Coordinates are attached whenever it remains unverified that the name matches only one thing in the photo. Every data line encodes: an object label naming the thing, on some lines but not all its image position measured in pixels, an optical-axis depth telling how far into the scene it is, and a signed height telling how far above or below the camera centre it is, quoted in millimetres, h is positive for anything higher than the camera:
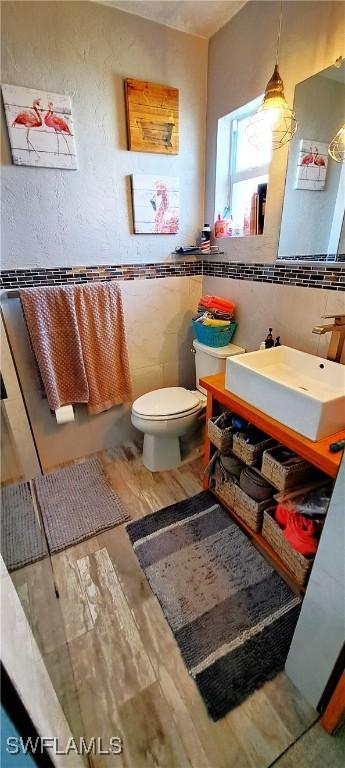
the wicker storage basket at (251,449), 1277 -811
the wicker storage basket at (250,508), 1316 -1088
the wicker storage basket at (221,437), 1430 -850
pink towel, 1576 -501
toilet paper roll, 1725 -878
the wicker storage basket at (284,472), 1136 -808
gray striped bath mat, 1025 -1312
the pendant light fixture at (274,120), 1234 +473
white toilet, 1726 -883
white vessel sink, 987 -522
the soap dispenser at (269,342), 1533 -470
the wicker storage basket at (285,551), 1105 -1102
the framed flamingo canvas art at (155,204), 1677 +193
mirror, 1238 +234
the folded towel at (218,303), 1820 -349
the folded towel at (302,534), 1093 -978
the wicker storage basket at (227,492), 1474 -1156
